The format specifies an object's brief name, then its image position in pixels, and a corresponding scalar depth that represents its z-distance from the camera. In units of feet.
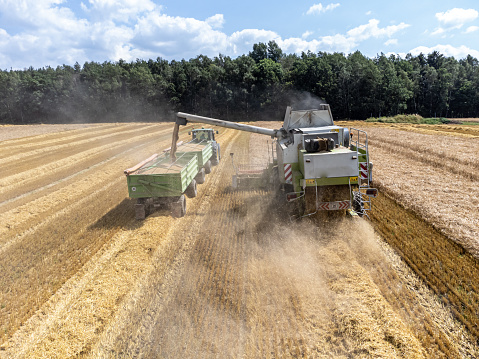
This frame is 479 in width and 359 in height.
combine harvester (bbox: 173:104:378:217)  27.84
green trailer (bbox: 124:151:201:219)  32.89
